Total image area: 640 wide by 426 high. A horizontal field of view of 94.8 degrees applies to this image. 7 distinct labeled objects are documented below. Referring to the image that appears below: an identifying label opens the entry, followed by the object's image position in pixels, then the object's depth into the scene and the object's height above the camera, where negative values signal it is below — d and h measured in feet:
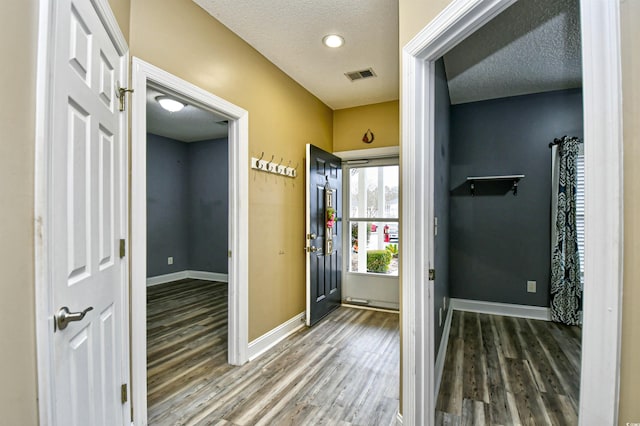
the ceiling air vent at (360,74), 10.37 +5.09
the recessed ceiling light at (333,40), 8.33 +5.07
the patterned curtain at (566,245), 11.23 -1.17
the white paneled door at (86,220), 3.19 -0.05
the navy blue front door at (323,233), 11.18 -0.74
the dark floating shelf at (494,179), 11.98 +1.51
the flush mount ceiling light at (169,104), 10.66 +4.12
